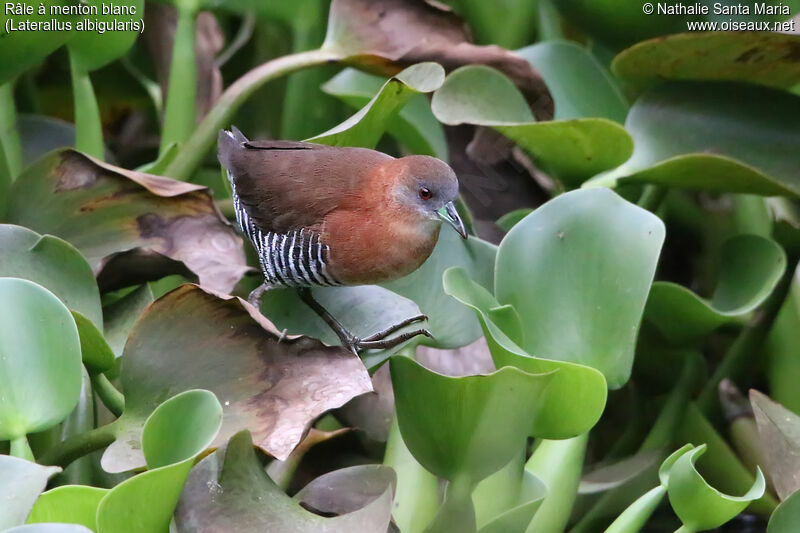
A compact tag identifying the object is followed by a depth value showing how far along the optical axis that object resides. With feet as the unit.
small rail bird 17.65
